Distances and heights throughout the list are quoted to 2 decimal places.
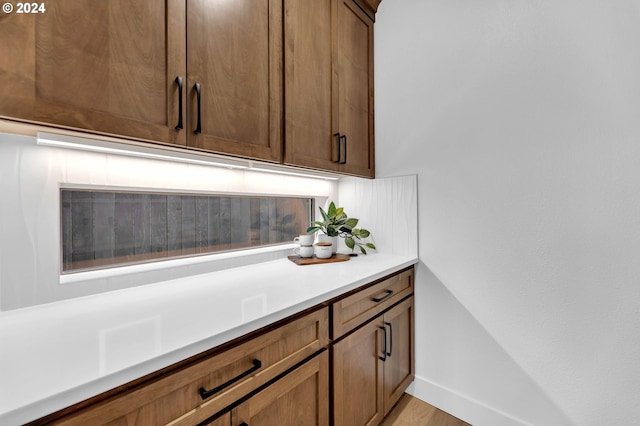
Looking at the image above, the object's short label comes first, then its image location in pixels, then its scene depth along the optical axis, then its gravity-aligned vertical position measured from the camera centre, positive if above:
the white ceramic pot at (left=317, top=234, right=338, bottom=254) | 1.73 -0.20
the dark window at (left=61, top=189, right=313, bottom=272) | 1.03 -0.08
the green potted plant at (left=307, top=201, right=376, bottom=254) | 1.78 -0.13
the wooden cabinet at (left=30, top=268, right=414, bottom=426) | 0.59 -0.50
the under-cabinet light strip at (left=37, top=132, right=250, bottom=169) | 0.82 +0.21
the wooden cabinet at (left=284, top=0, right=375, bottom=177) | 1.34 +0.68
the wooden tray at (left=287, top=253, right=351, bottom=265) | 1.56 -0.30
